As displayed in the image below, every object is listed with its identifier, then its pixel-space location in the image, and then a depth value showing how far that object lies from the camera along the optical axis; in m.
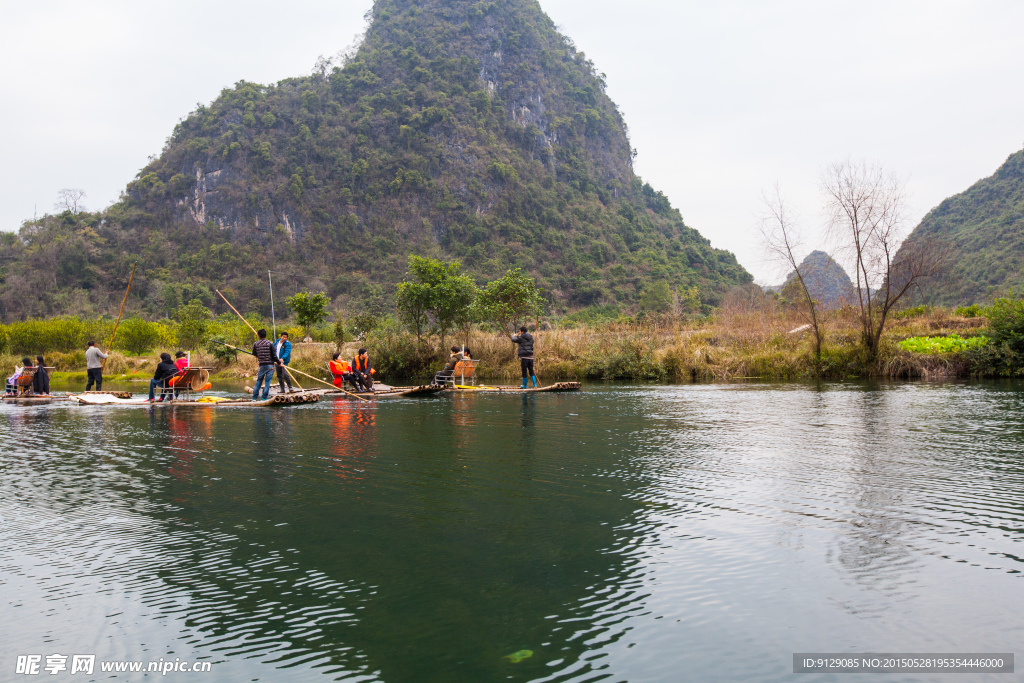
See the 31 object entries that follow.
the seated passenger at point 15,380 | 20.45
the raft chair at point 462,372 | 20.00
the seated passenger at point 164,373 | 17.16
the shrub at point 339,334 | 35.50
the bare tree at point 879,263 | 22.23
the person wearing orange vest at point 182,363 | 18.70
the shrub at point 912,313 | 28.03
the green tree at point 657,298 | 73.69
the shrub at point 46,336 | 38.88
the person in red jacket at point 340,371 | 19.05
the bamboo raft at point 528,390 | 18.05
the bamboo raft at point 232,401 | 15.64
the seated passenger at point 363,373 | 18.45
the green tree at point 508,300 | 28.88
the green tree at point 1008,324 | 20.44
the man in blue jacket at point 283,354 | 17.65
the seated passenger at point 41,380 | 20.23
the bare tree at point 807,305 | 23.14
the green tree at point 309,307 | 38.44
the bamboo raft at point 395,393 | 17.64
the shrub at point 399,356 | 30.75
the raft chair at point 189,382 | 17.33
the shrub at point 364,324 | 37.53
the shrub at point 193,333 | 42.31
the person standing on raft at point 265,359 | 16.47
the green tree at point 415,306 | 29.58
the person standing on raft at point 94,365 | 19.23
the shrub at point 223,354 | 37.22
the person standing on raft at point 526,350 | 19.03
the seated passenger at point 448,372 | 20.22
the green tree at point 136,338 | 41.41
